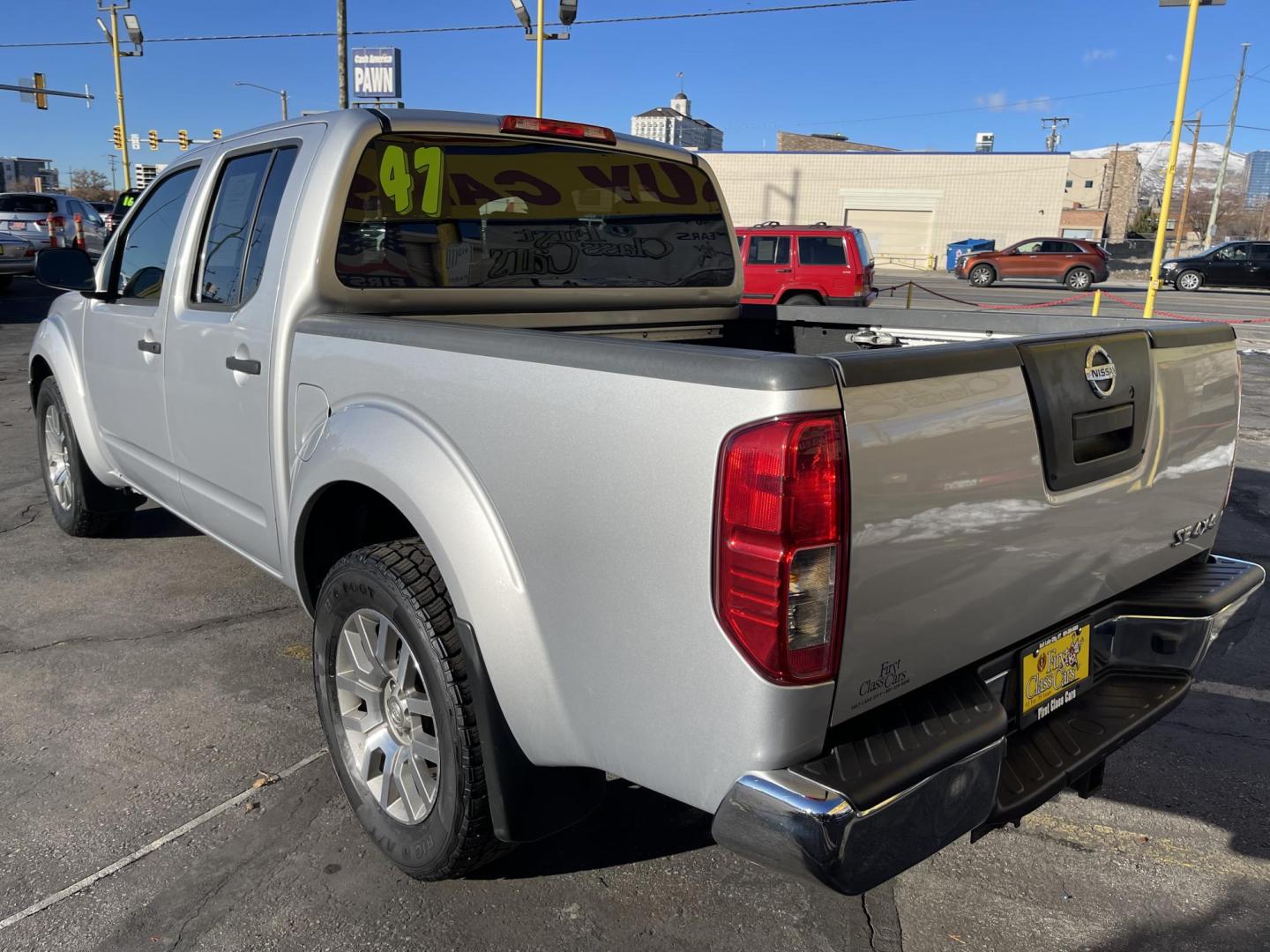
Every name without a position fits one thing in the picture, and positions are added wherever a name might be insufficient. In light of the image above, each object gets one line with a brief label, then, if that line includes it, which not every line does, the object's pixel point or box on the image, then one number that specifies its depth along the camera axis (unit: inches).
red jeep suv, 665.0
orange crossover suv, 1304.1
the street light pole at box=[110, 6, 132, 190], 1378.4
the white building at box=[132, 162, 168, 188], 1810.2
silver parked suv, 756.0
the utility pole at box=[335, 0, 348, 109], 952.9
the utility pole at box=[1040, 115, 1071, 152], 3196.4
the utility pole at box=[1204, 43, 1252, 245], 2090.3
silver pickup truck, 69.9
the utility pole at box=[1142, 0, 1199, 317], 524.4
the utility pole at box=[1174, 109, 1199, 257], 1962.7
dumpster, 1703.2
